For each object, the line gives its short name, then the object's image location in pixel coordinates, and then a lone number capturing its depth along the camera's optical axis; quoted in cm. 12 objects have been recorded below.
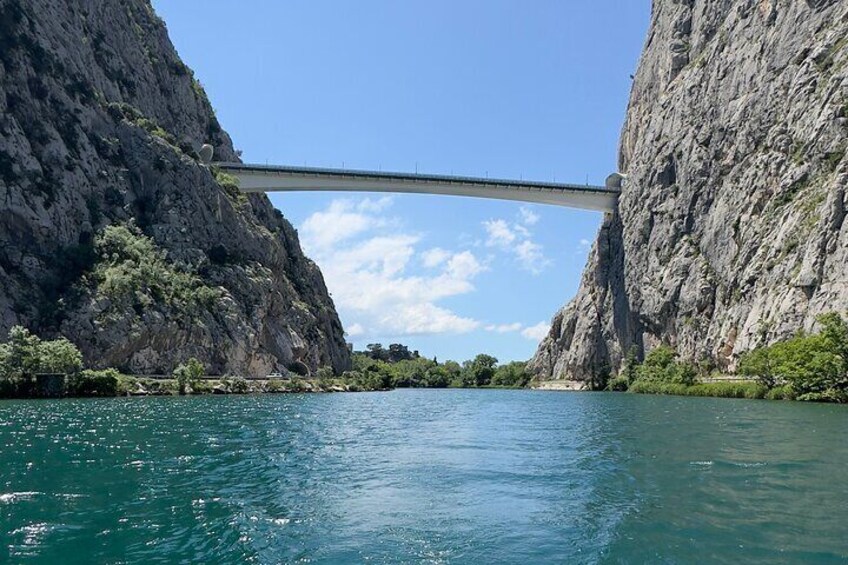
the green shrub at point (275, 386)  9338
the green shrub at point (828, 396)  5588
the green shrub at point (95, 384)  6700
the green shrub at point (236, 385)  8575
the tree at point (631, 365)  11019
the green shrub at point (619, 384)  11025
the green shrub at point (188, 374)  7875
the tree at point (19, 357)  6303
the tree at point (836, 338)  5756
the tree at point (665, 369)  8875
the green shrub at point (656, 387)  8606
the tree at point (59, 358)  6519
